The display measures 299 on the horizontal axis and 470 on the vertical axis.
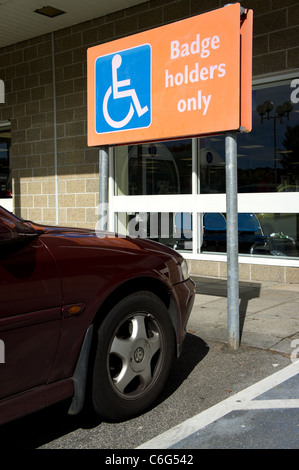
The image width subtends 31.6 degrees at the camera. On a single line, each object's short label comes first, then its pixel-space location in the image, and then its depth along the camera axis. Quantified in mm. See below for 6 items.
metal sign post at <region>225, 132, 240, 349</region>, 4578
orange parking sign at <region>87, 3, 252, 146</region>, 4504
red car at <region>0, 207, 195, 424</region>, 2623
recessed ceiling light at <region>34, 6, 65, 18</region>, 9750
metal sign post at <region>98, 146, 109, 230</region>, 5416
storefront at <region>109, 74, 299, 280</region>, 7906
